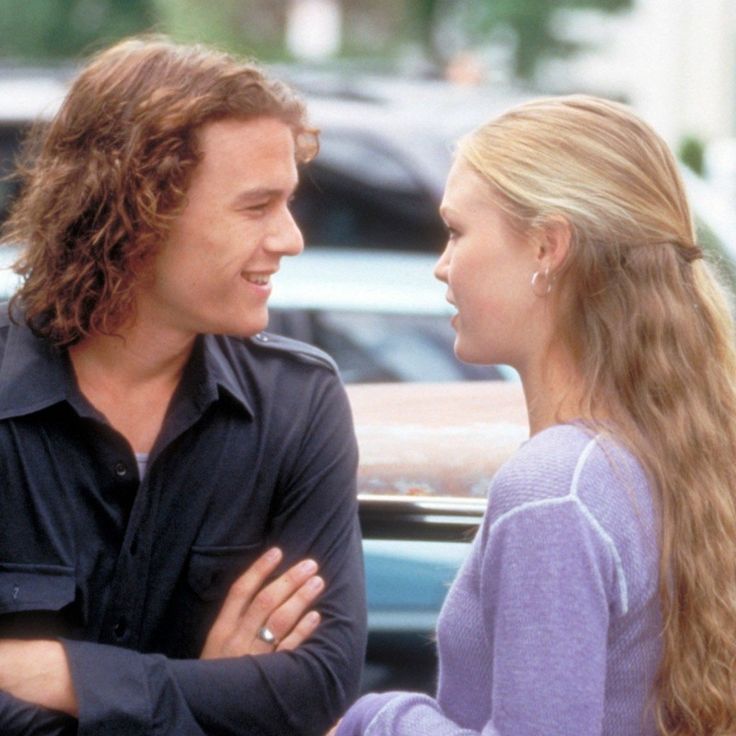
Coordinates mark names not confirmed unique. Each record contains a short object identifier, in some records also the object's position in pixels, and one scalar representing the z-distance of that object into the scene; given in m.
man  4.52
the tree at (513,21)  53.72
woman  3.49
